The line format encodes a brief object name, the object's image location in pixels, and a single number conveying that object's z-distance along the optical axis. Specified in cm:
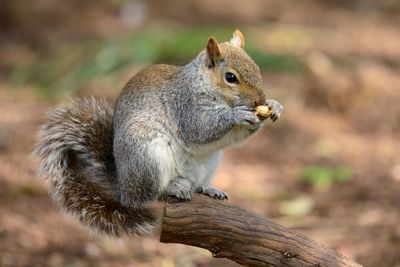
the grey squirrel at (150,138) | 540
